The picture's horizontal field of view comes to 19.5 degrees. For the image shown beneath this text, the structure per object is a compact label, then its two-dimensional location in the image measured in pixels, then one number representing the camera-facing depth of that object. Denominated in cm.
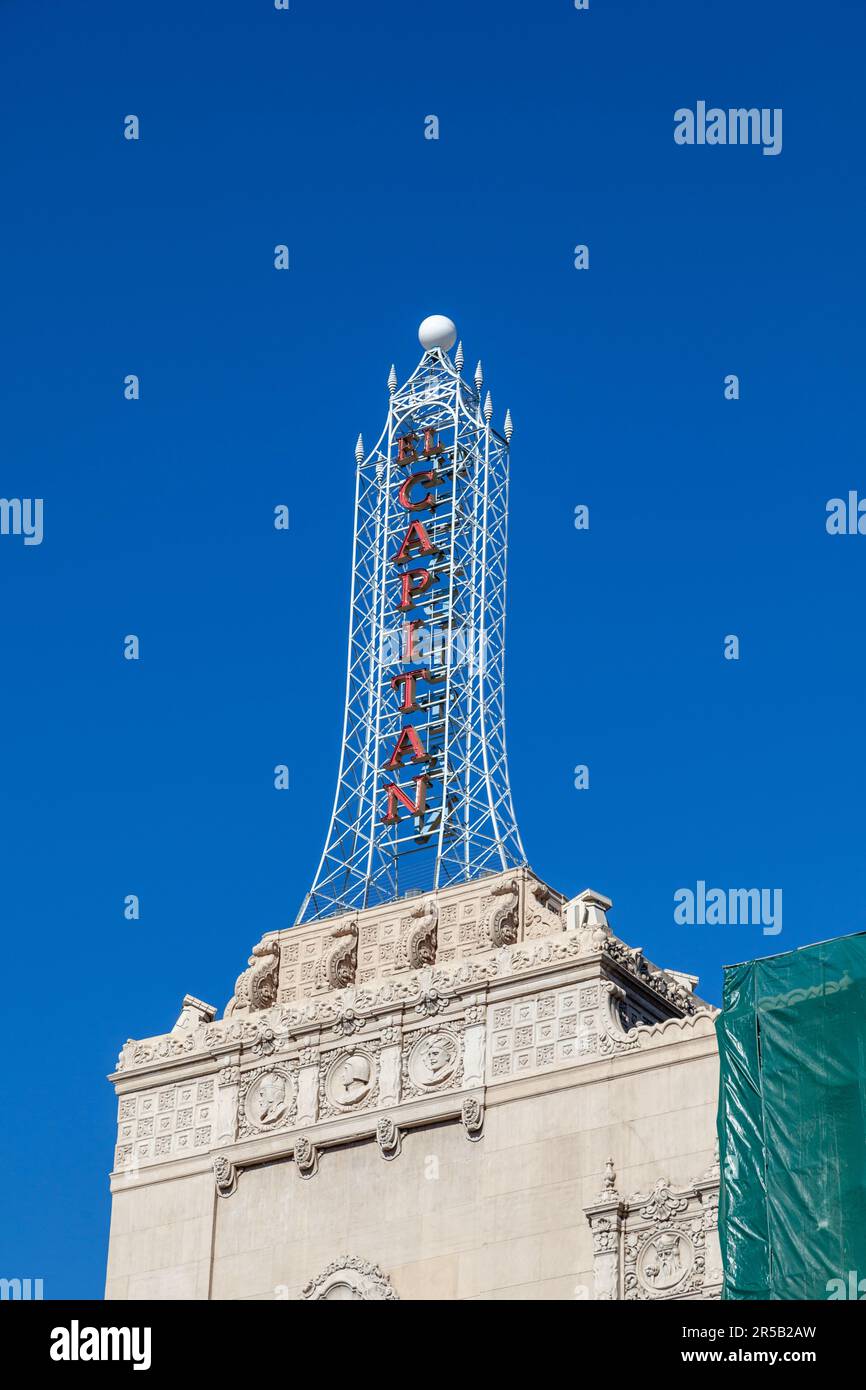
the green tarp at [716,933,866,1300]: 5216
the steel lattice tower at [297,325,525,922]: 6900
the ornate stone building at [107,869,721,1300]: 5862
